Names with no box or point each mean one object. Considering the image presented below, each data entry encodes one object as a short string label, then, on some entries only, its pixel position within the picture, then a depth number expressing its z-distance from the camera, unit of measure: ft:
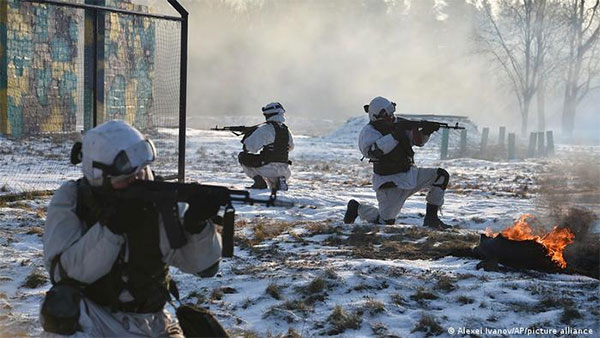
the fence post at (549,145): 98.48
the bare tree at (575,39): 131.75
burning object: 23.13
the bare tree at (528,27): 128.16
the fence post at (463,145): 90.29
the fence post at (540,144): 97.10
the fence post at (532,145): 95.55
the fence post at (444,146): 85.15
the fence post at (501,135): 100.68
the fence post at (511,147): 90.38
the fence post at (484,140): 93.76
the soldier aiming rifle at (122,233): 11.93
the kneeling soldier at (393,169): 32.30
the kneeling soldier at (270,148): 42.45
